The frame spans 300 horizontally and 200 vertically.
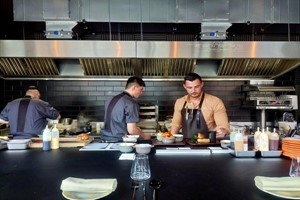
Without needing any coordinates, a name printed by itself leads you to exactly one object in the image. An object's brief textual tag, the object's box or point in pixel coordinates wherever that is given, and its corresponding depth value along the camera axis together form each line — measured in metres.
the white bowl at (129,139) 2.89
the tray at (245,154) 2.25
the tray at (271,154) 2.26
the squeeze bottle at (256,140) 2.39
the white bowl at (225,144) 2.63
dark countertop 1.38
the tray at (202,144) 2.75
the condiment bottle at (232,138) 2.53
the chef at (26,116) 3.64
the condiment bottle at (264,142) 2.32
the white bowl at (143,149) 2.33
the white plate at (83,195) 1.29
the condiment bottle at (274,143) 2.34
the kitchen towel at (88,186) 1.35
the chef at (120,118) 3.23
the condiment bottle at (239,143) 2.33
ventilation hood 4.19
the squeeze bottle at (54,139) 2.70
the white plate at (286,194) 1.32
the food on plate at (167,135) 2.89
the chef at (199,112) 3.58
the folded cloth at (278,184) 1.38
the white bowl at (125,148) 2.41
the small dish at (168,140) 2.82
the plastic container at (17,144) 2.66
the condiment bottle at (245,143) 2.34
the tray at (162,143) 2.77
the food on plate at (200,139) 2.79
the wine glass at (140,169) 1.57
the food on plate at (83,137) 2.90
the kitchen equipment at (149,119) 4.94
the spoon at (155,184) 1.42
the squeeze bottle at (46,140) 2.61
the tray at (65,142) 2.76
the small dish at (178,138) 2.93
